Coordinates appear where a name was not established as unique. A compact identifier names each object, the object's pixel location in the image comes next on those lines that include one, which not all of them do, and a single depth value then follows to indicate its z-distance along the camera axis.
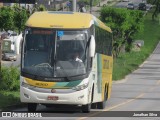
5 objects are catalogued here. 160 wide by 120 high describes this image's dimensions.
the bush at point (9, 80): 32.31
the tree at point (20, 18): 40.09
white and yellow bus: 23.09
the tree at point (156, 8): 130.62
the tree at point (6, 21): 37.94
